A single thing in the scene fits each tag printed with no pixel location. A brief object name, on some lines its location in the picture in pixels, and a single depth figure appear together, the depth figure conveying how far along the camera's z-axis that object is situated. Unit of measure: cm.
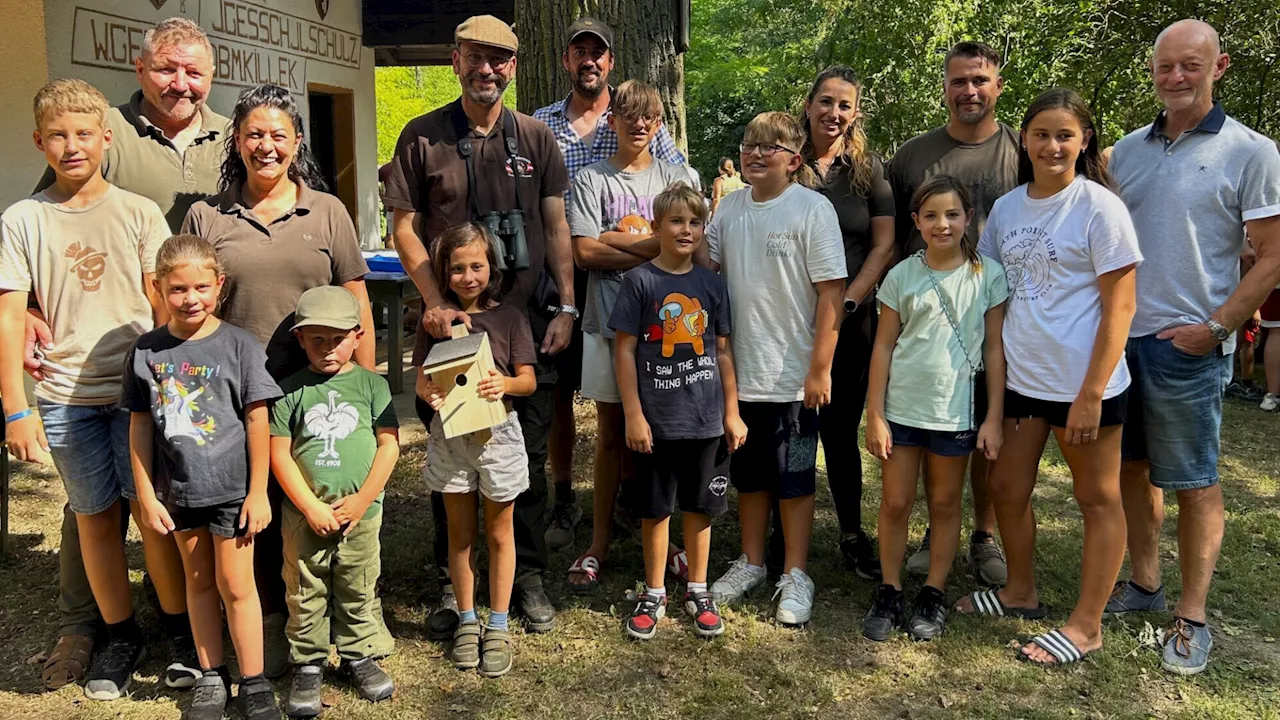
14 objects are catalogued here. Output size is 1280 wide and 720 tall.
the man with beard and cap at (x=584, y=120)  411
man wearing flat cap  349
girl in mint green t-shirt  339
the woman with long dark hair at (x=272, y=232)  302
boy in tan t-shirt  297
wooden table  719
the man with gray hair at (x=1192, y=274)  315
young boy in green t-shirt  297
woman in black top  372
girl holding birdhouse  326
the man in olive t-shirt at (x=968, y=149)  372
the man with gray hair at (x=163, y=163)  323
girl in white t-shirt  311
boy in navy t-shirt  346
